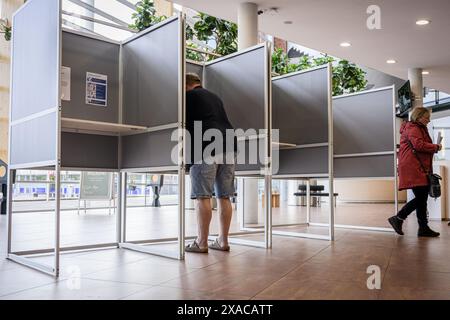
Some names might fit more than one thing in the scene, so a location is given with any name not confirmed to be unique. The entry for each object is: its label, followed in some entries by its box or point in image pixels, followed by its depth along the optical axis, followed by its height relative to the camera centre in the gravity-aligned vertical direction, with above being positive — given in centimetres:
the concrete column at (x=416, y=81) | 874 +199
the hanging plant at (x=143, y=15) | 587 +224
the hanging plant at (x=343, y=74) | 791 +193
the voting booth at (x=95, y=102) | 250 +54
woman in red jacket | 407 +14
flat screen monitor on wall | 779 +148
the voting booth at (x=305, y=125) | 402 +53
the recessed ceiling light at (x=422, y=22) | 630 +229
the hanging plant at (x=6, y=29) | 607 +218
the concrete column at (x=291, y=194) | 1150 -40
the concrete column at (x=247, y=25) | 560 +200
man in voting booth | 300 +23
